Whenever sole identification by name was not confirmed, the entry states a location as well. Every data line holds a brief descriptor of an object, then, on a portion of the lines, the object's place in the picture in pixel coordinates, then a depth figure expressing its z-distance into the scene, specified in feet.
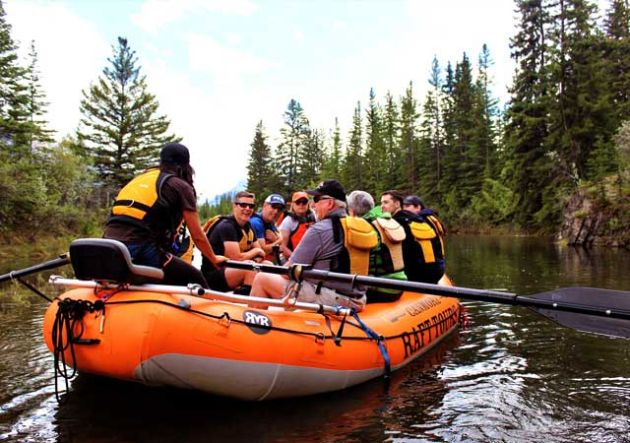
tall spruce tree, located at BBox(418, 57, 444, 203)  158.30
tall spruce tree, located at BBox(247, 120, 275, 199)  216.74
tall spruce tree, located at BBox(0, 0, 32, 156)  74.59
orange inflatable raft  12.05
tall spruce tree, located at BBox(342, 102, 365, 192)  191.11
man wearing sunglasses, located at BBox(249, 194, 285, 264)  25.29
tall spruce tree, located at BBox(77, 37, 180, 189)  101.30
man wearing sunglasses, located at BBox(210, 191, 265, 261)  21.17
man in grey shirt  16.24
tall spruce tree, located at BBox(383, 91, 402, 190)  180.04
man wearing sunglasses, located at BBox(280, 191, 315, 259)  25.40
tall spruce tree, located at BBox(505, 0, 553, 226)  93.35
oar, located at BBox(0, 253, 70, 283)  16.78
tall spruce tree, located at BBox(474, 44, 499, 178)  143.23
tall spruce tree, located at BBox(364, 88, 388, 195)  184.65
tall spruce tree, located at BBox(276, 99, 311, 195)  220.02
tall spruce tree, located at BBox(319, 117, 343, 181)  209.15
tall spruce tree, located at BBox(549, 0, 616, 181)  86.53
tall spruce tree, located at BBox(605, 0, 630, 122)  90.99
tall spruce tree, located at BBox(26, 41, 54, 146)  82.32
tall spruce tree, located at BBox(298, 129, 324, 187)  219.20
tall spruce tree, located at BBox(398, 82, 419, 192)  169.07
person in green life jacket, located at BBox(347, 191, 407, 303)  19.08
